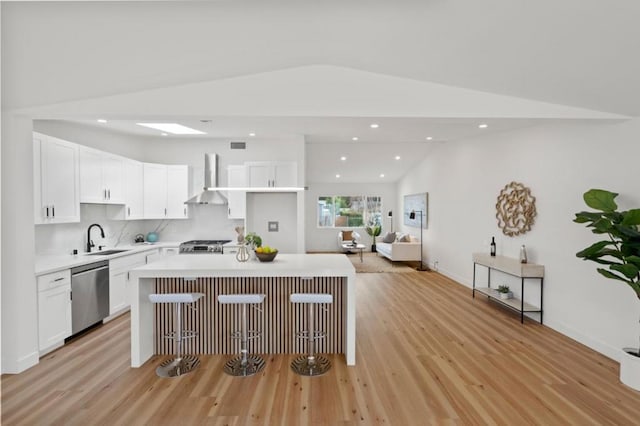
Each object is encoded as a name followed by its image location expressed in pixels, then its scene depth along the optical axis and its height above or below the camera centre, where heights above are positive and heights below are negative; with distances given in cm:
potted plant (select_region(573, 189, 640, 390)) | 282 -32
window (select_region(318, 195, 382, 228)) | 1131 -19
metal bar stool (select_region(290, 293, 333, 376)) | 316 -157
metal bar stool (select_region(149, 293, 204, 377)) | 313 -148
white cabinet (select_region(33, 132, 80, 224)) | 362 +27
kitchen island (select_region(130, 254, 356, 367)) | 357 -119
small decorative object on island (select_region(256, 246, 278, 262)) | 362 -55
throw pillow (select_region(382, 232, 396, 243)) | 991 -95
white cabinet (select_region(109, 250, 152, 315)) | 438 -107
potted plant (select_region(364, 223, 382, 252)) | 1102 -85
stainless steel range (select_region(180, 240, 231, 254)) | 534 -72
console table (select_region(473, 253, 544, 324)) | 443 -91
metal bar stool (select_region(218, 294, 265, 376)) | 315 -158
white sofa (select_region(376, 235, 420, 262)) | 855 -118
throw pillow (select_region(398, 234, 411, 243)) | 905 -91
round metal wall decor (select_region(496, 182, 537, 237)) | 471 -4
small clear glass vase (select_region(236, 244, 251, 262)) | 370 -56
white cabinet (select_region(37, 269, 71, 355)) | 335 -114
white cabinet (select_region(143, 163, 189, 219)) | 566 +23
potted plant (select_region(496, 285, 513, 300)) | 495 -131
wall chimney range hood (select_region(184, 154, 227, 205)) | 562 +42
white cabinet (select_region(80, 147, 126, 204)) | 439 +38
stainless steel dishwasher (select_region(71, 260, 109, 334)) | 379 -112
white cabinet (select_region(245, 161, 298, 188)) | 575 +53
